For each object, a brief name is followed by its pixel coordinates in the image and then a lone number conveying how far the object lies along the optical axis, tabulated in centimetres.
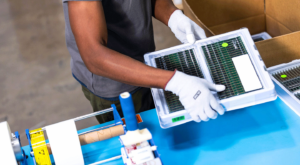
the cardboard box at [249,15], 231
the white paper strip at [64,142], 166
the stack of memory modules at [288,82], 186
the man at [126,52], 172
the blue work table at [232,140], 175
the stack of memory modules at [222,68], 175
